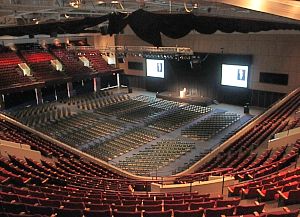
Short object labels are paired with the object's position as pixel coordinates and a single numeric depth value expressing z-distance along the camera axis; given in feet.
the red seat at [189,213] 15.43
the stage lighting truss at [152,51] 68.95
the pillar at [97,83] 94.03
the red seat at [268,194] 17.95
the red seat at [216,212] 15.19
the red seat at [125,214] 15.80
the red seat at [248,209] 15.10
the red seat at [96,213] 16.35
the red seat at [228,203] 17.21
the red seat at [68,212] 16.53
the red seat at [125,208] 17.72
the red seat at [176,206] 17.21
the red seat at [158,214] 15.56
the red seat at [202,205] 17.27
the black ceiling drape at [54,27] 33.88
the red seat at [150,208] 17.47
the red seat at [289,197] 16.26
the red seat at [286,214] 12.99
